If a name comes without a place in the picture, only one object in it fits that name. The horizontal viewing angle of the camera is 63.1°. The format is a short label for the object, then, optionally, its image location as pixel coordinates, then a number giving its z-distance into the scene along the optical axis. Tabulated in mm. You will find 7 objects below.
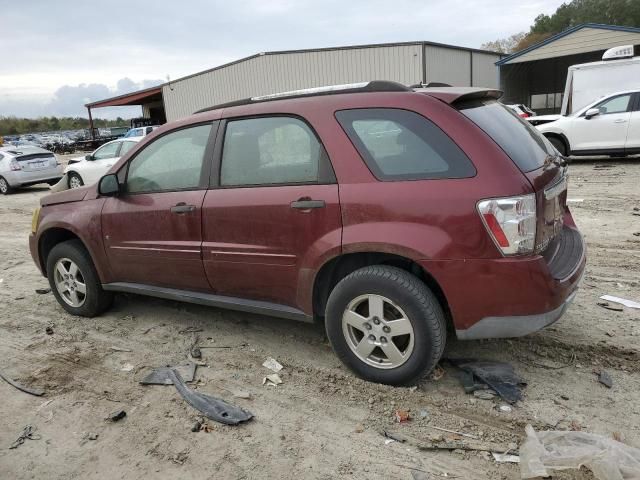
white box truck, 15104
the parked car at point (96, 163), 13500
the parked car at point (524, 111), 18512
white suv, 11805
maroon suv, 2836
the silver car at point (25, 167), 15375
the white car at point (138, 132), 23094
